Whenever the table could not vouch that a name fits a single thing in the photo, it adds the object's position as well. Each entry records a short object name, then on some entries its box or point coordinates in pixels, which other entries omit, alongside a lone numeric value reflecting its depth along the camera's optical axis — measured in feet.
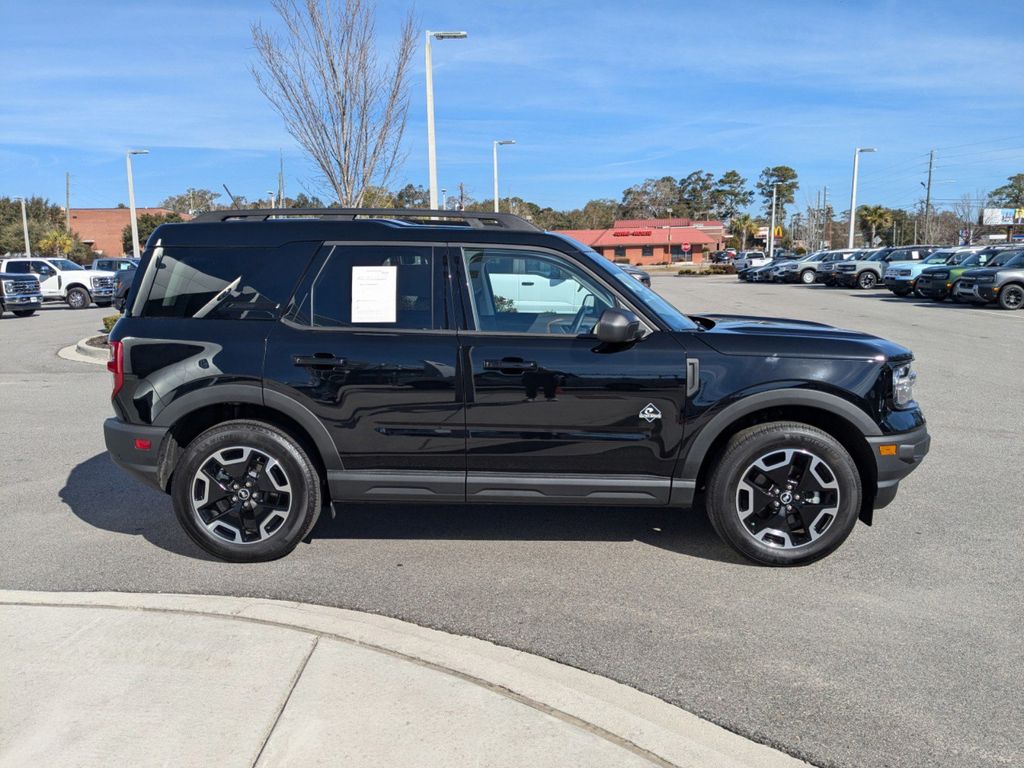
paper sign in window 15.15
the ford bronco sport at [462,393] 14.60
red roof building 297.94
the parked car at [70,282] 97.14
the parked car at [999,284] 73.72
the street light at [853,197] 160.34
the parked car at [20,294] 79.15
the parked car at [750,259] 163.53
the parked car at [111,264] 109.58
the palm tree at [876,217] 313.32
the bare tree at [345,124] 43.27
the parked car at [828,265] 118.21
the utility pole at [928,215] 242.50
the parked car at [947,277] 81.46
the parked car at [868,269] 109.81
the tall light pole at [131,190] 117.39
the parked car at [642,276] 63.77
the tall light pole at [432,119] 50.75
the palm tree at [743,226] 372.58
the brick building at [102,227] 284.00
